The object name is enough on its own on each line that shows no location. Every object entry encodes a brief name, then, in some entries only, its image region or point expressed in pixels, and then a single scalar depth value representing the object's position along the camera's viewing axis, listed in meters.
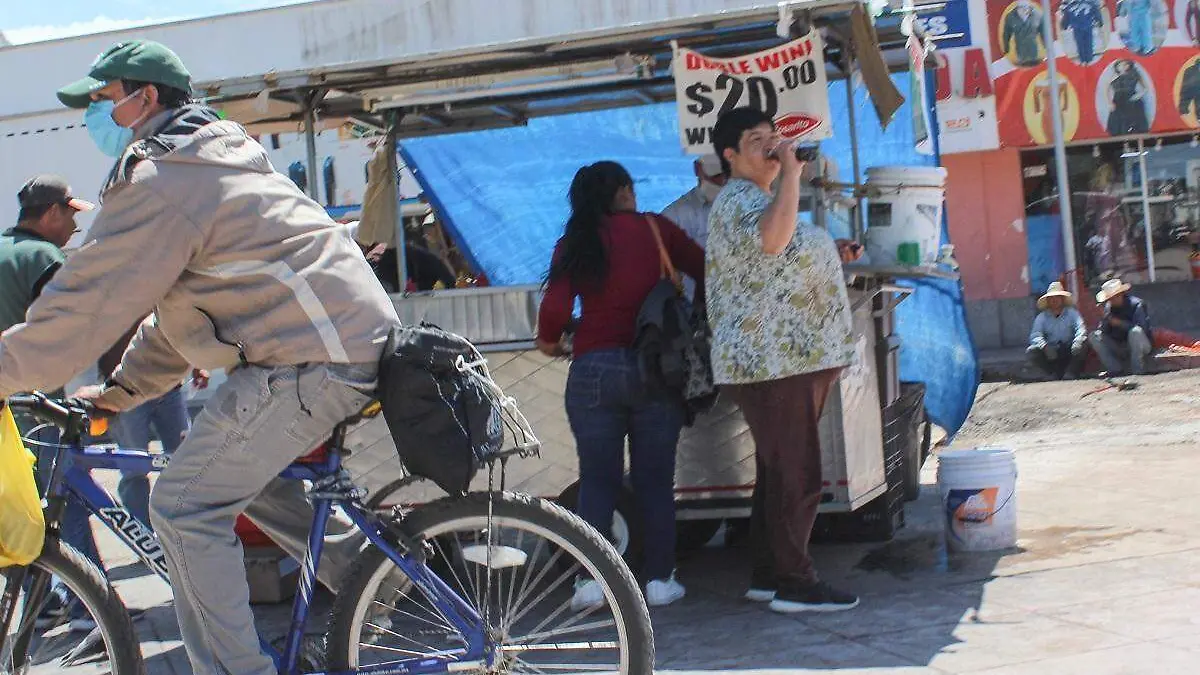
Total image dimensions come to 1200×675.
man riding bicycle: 3.24
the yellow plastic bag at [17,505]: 3.41
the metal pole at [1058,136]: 16.75
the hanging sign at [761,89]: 5.74
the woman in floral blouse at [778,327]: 4.75
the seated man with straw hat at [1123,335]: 13.01
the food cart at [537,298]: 5.53
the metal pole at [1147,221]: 18.41
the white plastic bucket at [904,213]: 5.52
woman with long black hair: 5.10
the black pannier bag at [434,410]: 3.39
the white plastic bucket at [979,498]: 5.62
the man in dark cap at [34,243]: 5.53
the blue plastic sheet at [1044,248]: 18.45
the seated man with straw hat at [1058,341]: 13.34
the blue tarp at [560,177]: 7.70
